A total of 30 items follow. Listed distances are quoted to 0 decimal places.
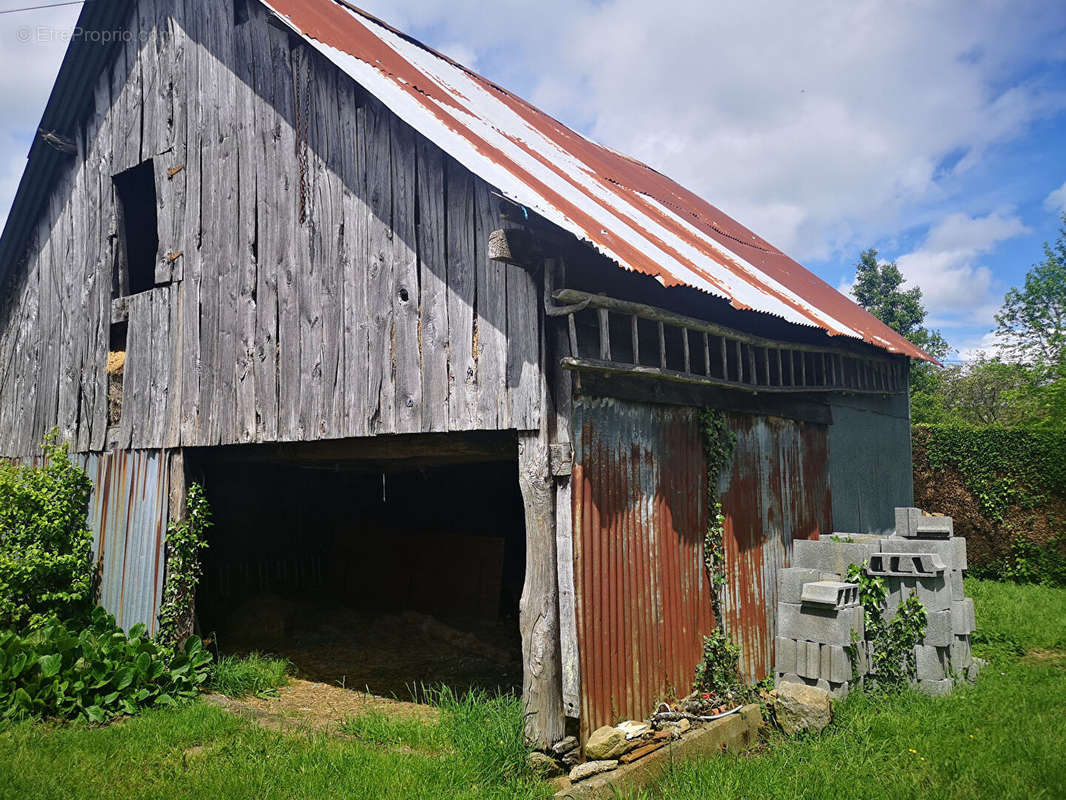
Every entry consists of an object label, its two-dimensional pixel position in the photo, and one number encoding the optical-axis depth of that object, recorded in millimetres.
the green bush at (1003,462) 14099
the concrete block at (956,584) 7375
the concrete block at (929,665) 7031
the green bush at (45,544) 8359
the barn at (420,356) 5711
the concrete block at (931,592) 7113
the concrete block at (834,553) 7508
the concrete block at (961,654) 7230
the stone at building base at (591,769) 5004
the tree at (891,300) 30469
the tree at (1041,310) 32750
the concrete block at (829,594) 6844
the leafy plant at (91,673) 6652
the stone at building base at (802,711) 6070
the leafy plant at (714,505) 7078
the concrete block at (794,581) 7141
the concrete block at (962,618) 7238
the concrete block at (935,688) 6945
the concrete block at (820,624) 6852
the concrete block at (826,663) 6852
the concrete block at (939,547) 7426
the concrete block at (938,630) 7000
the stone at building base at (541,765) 5324
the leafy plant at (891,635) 7113
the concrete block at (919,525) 8867
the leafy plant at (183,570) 7961
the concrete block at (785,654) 7098
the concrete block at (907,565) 7156
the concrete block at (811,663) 6922
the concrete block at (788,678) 7066
